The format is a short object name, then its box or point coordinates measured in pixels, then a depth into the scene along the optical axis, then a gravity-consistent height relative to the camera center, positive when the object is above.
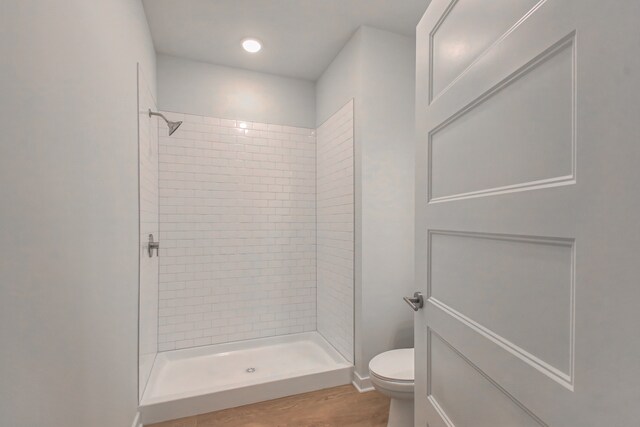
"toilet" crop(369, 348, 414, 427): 1.61 -0.93
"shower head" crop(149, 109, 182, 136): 2.26 +0.65
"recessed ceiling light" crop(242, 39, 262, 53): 2.41 +1.36
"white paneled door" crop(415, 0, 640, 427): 0.44 +0.00
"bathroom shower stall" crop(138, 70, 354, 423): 2.37 -0.39
